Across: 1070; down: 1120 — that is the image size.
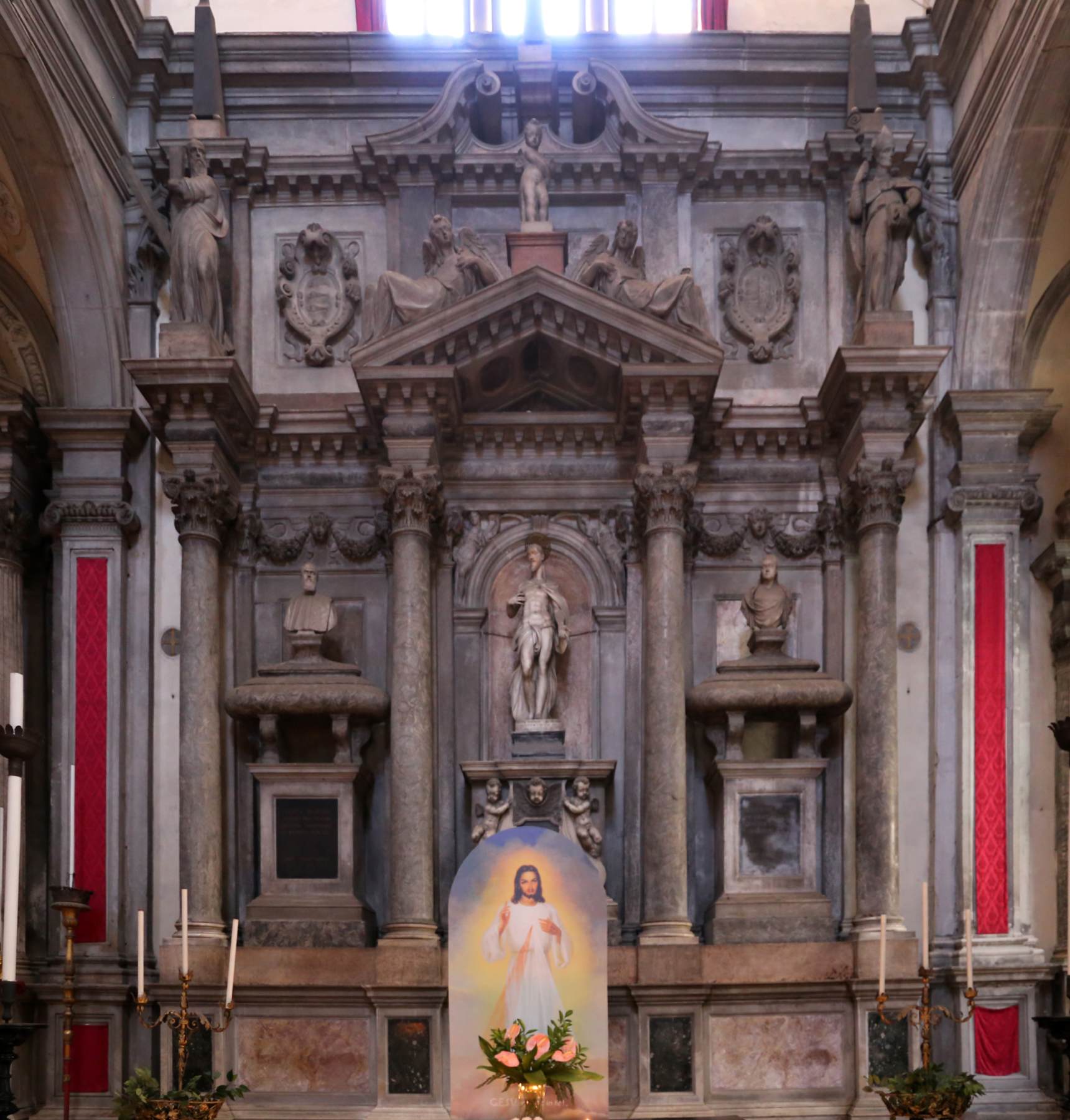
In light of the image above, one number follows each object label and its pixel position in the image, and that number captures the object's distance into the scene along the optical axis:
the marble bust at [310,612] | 16.22
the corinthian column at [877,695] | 15.45
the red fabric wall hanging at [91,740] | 15.94
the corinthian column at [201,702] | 15.47
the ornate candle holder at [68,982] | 12.54
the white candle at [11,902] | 7.27
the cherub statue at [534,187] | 16.64
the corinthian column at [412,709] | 15.45
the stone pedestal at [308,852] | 15.61
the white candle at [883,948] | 12.26
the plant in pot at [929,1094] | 12.22
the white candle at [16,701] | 7.67
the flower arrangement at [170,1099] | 11.90
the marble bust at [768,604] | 16.20
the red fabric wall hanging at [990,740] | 15.76
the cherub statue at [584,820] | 15.69
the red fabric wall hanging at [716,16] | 19.06
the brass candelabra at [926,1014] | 12.17
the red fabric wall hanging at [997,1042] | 15.47
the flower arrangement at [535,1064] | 11.50
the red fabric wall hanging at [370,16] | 19.17
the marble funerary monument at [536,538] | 15.43
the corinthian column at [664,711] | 15.48
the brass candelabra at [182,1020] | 11.59
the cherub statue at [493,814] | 15.73
